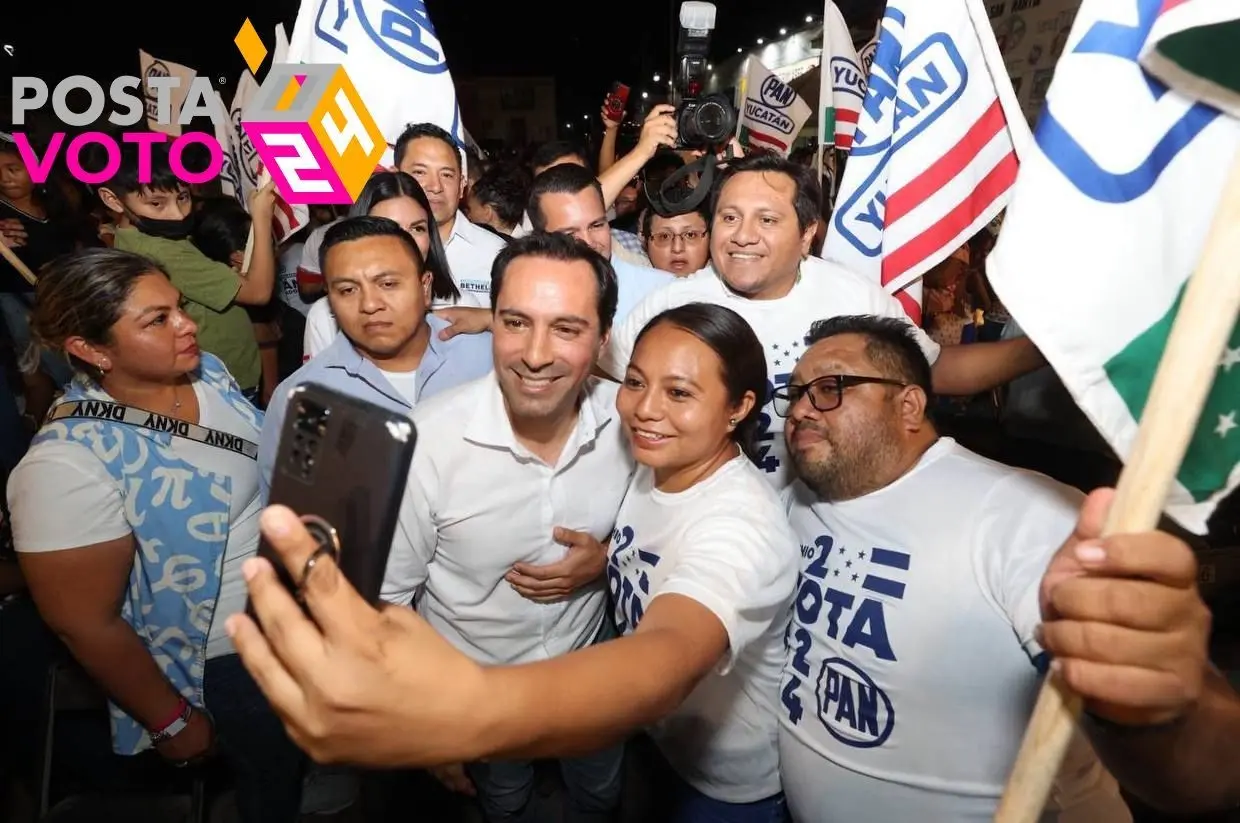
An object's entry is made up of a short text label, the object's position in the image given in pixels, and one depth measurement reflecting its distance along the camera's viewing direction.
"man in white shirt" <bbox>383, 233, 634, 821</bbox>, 2.00
